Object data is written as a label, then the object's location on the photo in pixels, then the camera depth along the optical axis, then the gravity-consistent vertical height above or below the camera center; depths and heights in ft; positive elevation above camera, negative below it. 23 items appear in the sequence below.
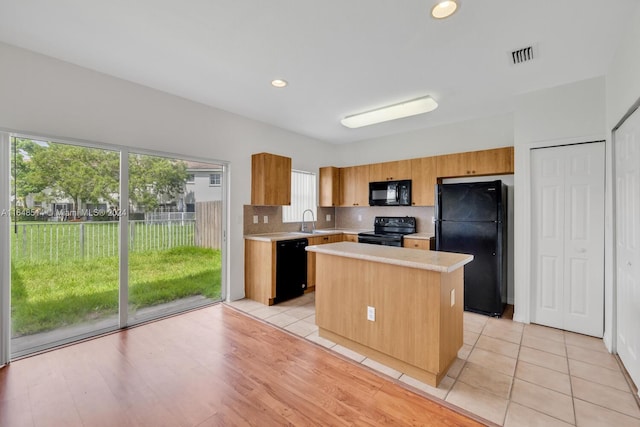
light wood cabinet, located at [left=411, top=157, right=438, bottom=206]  14.15 +1.75
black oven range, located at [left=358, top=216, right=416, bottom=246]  14.25 -0.96
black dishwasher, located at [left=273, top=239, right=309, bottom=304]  12.86 -2.69
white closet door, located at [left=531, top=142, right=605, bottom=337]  9.44 -0.85
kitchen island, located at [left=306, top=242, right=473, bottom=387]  6.81 -2.54
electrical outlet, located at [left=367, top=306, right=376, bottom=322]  7.88 -2.88
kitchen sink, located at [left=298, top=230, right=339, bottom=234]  15.84 -1.05
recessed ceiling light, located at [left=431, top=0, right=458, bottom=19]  5.98 +4.61
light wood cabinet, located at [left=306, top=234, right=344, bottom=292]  14.47 -2.58
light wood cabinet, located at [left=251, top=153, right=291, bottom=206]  13.53 +1.74
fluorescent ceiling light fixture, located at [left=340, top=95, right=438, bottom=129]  11.24 +4.50
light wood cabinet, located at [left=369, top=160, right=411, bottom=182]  15.12 +2.47
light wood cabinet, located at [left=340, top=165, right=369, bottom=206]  16.89 +1.77
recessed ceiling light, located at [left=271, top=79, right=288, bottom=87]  9.79 +4.73
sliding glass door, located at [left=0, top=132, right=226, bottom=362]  8.20 -0.90
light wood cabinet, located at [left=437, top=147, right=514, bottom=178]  12.08 +2.37
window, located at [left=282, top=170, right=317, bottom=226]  16.49 +1.10
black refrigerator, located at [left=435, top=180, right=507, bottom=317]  11.05 -0.87
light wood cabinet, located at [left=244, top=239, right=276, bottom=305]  12.55 -2.70
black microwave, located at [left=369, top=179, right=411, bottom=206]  14.99 +1.18
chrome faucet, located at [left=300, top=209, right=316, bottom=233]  17.18 -0.67
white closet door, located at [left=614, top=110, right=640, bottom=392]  6.62 -0.76
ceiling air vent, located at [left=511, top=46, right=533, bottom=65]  7.79 +4.64
